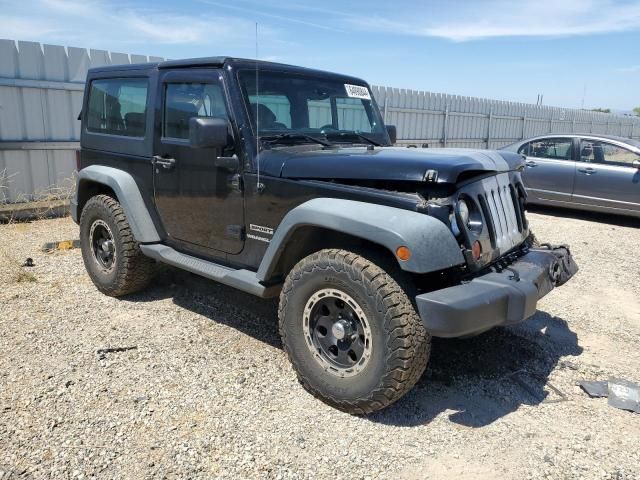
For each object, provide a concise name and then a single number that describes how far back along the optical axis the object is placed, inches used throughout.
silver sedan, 329.1
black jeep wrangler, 107.3
